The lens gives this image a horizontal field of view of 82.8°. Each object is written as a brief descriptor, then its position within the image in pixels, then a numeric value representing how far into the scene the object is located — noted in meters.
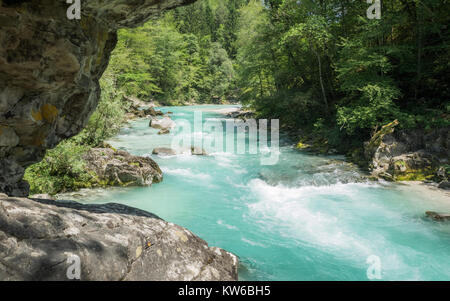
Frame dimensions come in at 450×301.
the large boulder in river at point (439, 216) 6.27
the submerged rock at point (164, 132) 17.96
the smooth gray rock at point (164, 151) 12.89
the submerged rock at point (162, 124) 19.84
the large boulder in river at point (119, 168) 8.44
